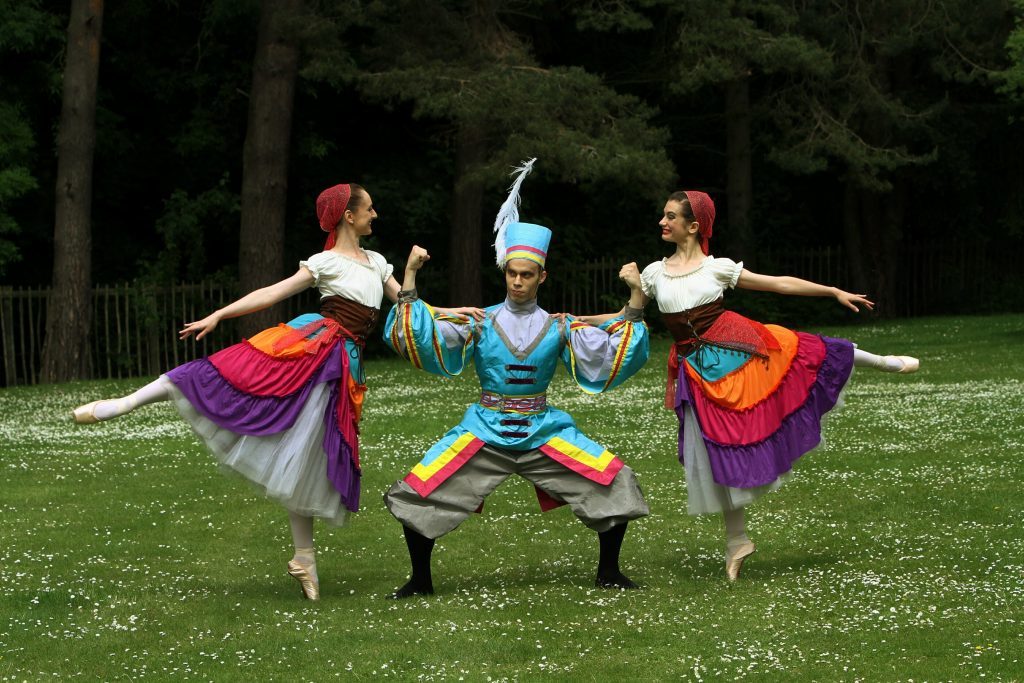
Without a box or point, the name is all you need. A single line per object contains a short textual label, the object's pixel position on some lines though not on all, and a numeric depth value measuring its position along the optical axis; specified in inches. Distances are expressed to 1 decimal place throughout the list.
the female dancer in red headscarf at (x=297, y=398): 322.7
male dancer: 325.7
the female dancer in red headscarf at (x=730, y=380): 335.3
